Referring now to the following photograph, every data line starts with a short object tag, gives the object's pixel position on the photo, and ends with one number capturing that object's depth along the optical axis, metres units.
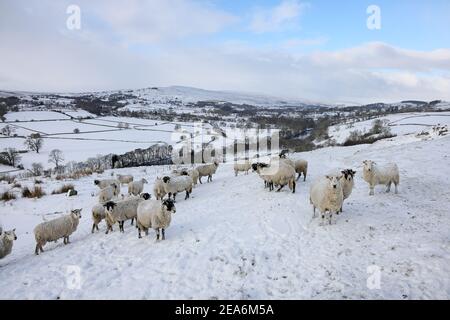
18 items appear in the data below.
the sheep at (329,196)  13.93
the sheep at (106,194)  21.34
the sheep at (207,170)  27.96
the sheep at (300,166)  22.44
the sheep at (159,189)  21.34
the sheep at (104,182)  26.50
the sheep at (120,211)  15.61
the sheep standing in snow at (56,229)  14.52
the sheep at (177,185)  21.12
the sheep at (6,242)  13.55
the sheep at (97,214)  16.99
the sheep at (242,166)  30.70
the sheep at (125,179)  30.88
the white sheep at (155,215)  13.94
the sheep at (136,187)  24.19
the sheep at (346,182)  15.72
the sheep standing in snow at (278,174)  19.55
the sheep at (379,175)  18.50
